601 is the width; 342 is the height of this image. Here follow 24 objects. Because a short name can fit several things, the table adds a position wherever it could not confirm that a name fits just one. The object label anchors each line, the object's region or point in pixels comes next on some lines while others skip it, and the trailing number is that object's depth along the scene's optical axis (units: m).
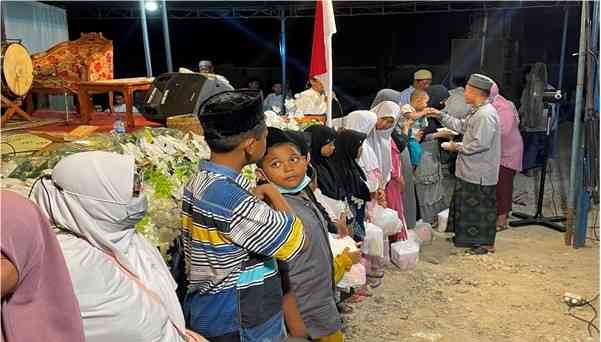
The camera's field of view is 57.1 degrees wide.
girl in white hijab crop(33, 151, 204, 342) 1.42
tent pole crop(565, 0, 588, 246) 4.99
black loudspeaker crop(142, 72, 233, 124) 3.47
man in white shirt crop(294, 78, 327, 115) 4.57
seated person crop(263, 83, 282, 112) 10.01
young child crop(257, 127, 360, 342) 2.37
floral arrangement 2.32
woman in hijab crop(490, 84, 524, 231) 5.70
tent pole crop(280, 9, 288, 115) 10.09
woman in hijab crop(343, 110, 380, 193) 4.16
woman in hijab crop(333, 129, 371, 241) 3.73
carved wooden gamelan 4.89
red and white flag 4.14
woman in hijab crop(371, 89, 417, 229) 4.94
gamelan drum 3.97
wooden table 3.98
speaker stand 5.95
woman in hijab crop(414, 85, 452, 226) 5.65
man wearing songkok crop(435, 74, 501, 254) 5.01
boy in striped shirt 1.76
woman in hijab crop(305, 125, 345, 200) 3.46
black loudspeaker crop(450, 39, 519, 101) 10.92
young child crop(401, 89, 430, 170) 5.31
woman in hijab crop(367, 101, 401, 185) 4.43
